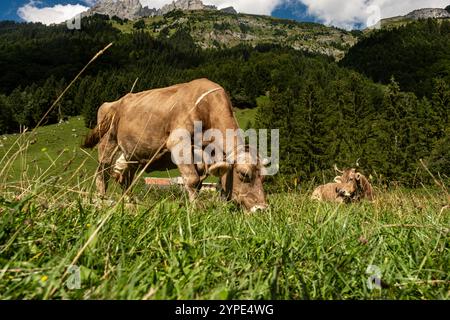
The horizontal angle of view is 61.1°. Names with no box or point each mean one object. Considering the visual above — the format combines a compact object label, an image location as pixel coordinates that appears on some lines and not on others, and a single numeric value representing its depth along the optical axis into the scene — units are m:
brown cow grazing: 7.38
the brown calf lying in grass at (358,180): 16.04
